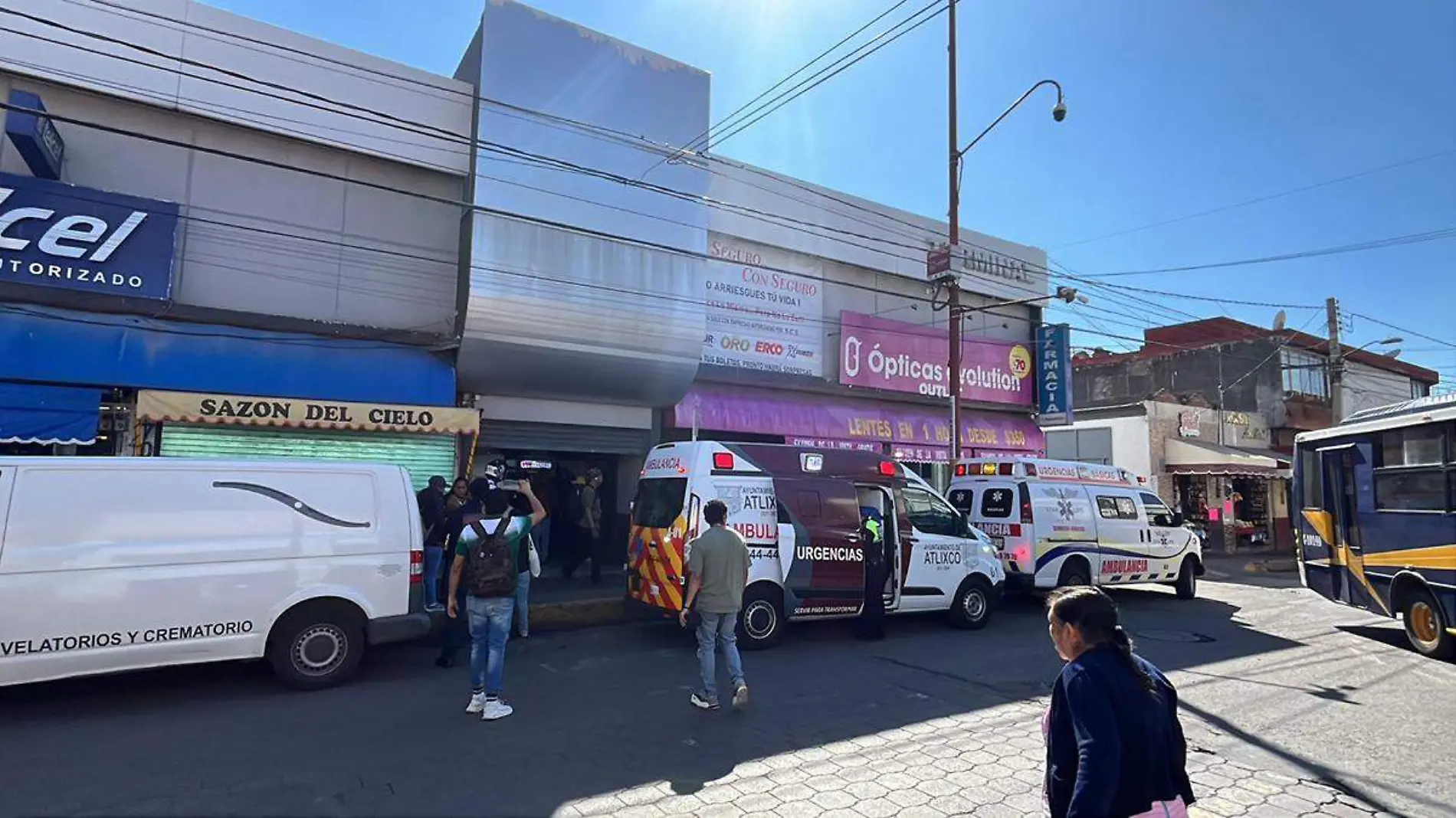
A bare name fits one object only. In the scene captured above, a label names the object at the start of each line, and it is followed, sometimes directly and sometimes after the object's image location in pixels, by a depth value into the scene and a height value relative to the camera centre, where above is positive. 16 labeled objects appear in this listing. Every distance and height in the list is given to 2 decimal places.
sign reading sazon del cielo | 10.09 +0.86
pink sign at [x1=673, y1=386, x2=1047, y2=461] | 15.30 +1.44
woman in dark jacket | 2.35 -0.73
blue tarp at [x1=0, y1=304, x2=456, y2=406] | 9.67 +1.56
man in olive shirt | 6.55 -0.86
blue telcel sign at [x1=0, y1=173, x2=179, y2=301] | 9.82 +3.01
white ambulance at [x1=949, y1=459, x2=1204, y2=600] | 12.11 -0.47
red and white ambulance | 9.00 -0.55
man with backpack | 6.00 -0.97
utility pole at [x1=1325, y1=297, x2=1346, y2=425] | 23.17 +4.13
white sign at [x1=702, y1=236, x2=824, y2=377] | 15.77 +3.71
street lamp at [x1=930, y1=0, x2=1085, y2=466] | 14.28 +3.72
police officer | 9.70 -1.13
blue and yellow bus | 9.06 -0.16
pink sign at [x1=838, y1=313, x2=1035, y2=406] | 17.58 +3.12
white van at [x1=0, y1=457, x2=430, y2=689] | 5.94 -0.76
